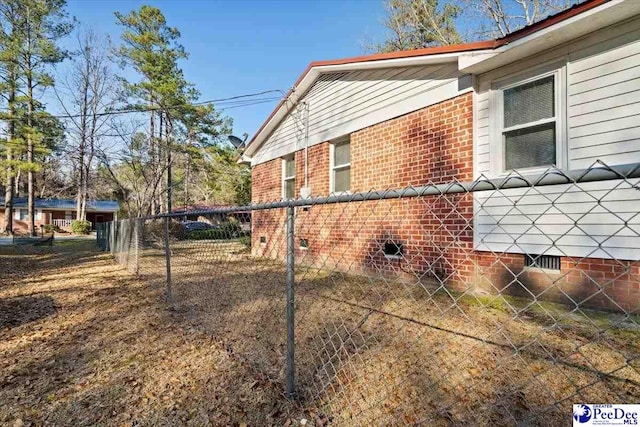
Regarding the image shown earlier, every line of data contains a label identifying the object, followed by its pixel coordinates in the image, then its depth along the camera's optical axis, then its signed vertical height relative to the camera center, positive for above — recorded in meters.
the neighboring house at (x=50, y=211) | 32.09 +0.01
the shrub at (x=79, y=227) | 26.28 -1.29
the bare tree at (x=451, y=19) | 13.93 +8.79
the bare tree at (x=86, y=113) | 18.84 +5.83
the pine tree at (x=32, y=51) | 16.66 +8.40
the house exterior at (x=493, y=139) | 3.52 +1.00
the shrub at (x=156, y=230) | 8.91 -0.61
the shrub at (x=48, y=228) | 27.60 -1.44
